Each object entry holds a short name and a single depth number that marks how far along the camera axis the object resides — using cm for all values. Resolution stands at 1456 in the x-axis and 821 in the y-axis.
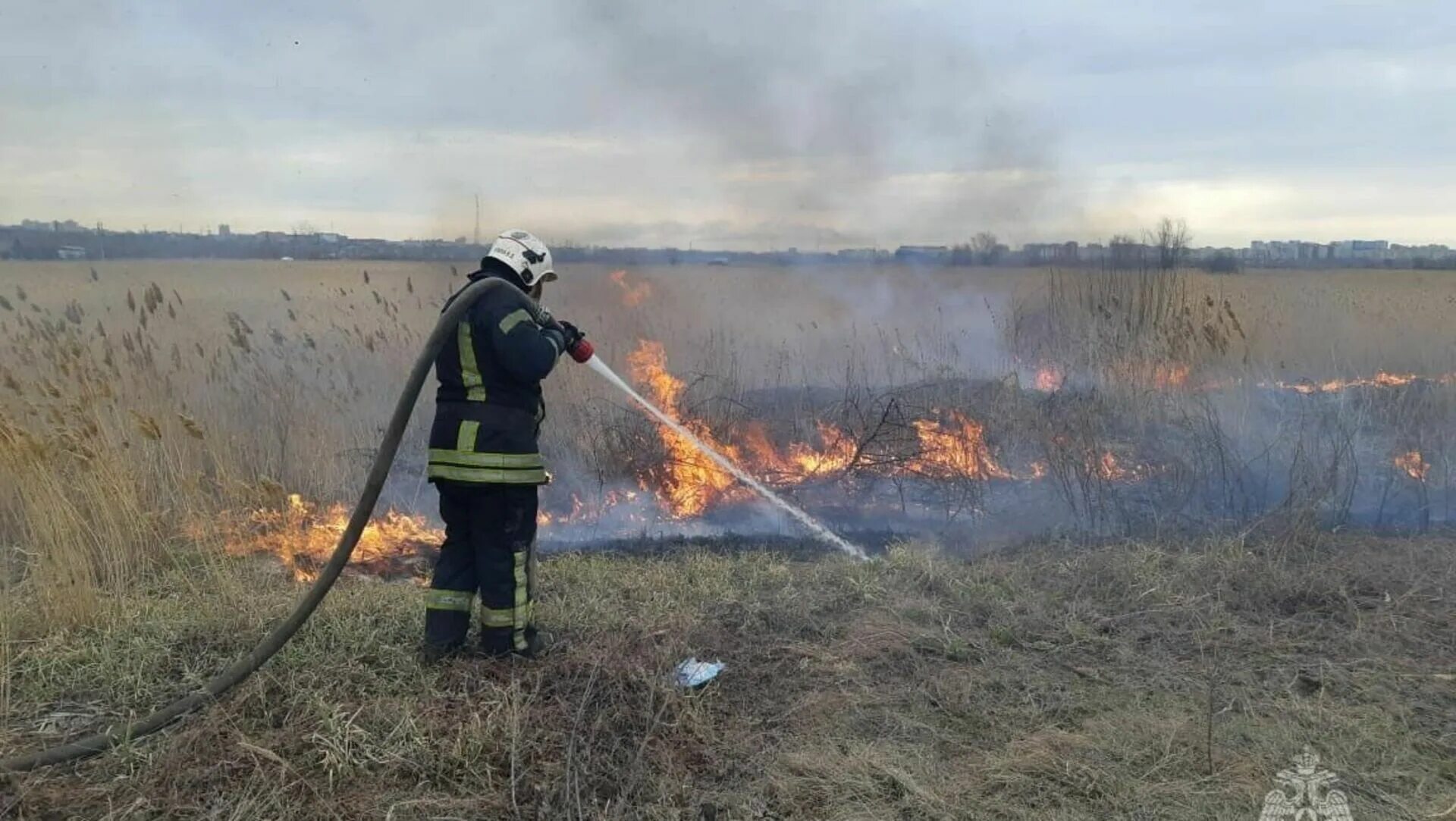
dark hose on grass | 365
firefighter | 387
